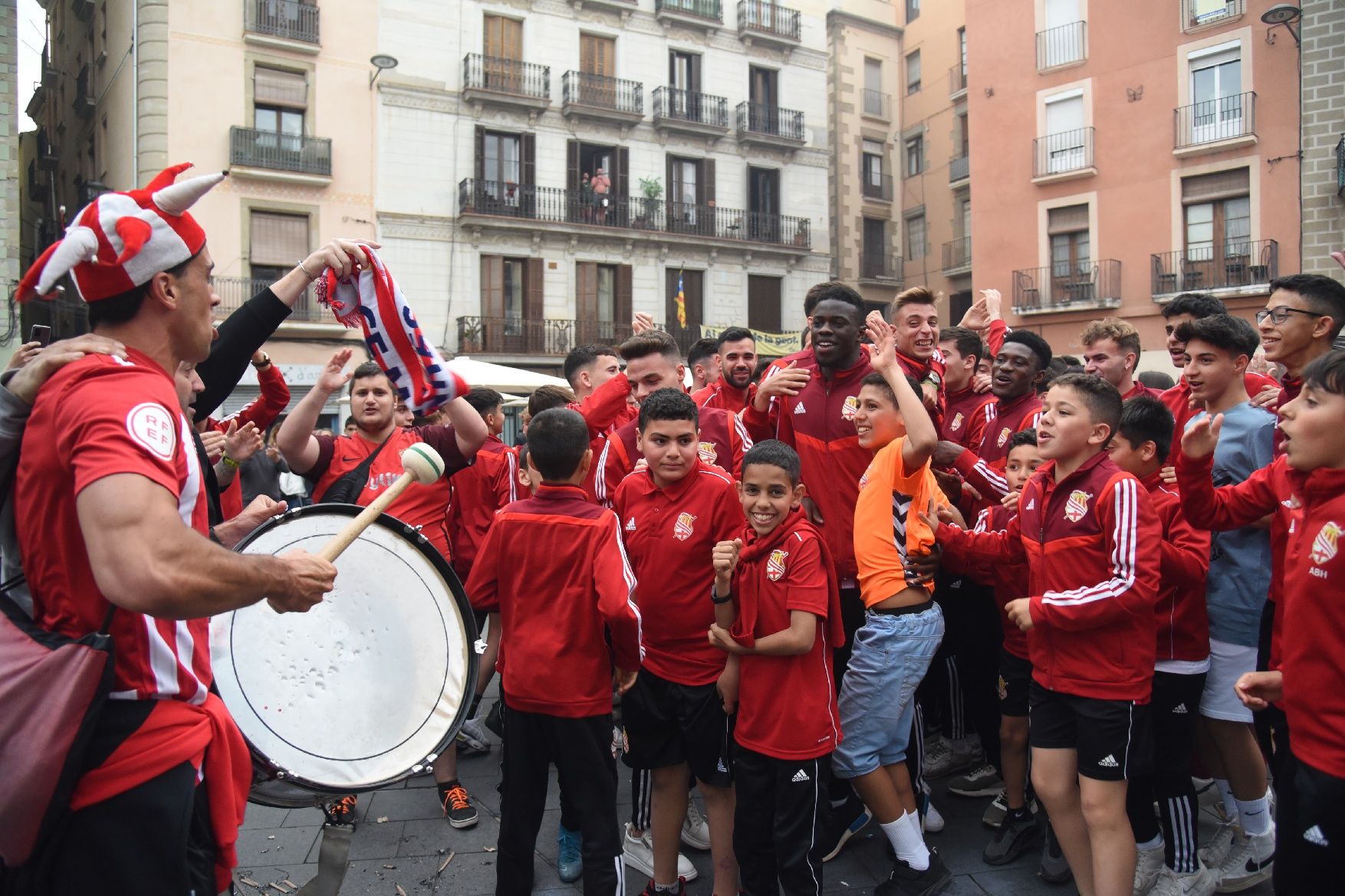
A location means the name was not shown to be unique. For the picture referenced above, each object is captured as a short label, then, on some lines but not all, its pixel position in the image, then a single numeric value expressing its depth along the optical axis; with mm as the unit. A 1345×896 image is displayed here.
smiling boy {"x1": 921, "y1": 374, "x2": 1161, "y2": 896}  3322
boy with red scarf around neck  3473
